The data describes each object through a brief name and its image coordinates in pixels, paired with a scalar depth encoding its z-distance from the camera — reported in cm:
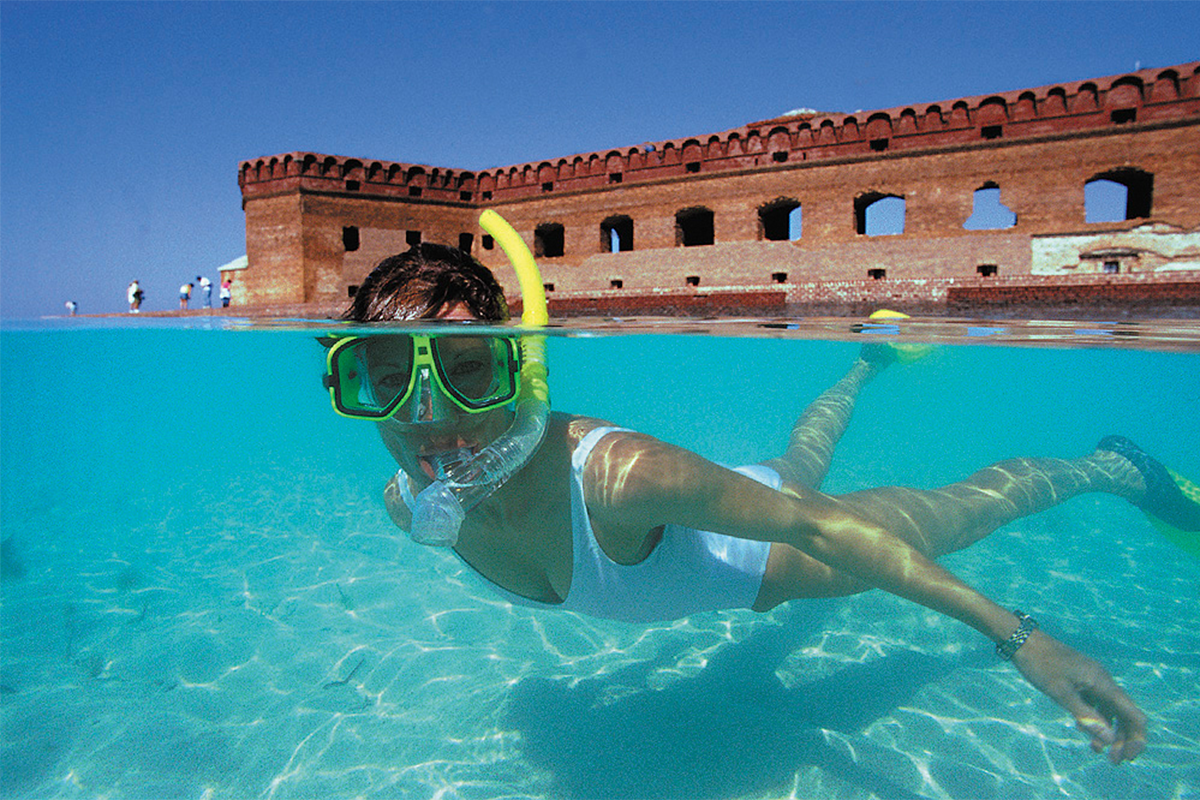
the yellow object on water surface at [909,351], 799
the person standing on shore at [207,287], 2598
